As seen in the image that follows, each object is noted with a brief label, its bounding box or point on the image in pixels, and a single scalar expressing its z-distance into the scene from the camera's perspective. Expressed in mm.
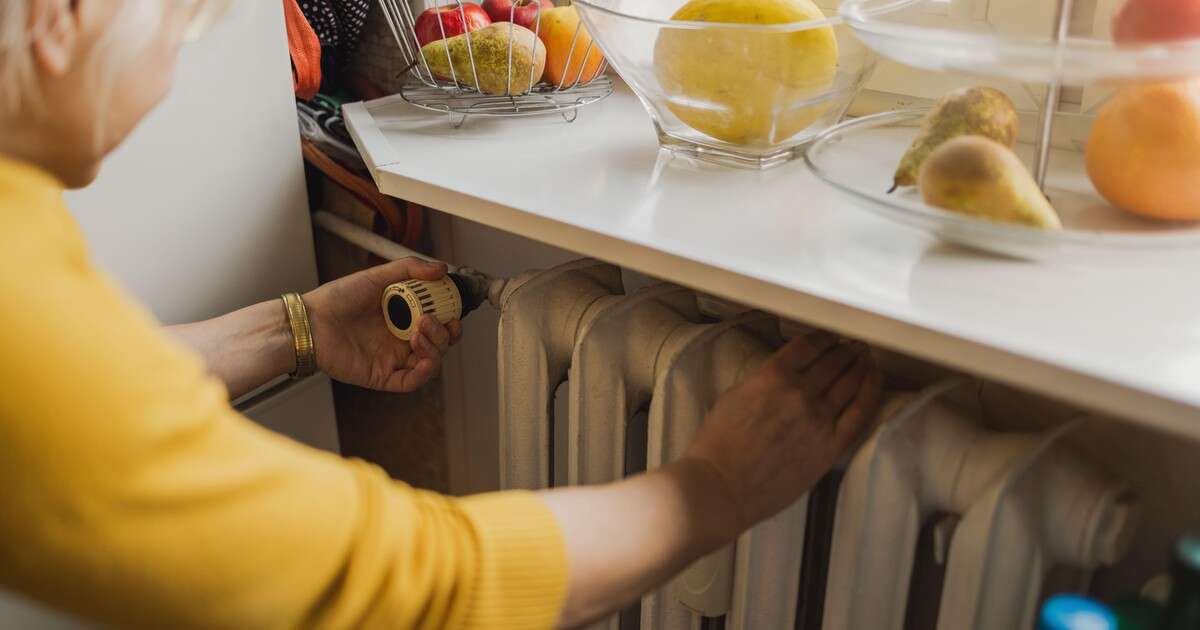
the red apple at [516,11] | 939
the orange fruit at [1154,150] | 558
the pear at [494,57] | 871
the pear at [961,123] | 626
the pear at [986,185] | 553
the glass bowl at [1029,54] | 531
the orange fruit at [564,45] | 912
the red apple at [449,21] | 927
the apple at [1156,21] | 569
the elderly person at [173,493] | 404
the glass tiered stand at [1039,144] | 539
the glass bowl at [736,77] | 695
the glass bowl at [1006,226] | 545
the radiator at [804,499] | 578
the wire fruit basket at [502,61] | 878
